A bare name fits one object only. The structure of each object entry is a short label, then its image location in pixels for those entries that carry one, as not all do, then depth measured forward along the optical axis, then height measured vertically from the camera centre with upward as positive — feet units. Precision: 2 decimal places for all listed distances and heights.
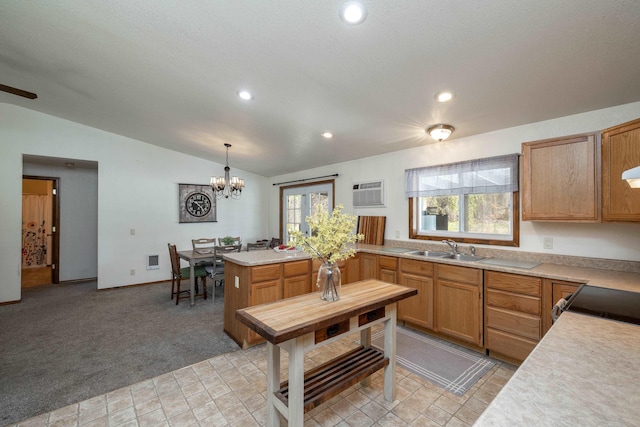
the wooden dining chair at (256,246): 16.51 -1.91
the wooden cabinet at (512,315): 7.62 -2.94
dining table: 13.17 -2.17
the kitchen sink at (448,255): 10.23 -1.59
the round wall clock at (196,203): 18.71 +0.85
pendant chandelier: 15.01 +1.82
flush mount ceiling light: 9.60 +3.06
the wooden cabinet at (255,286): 8.98 -2.53
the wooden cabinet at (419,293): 9.91 -2.89
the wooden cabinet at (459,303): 8.72 -2.96
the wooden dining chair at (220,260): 13.93 -2.39
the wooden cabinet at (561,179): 7.22 +1.06
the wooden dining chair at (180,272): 13.96 -3.05
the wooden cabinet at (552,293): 7.08 -2.06
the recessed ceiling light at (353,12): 5.05 +3.94
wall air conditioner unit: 13.87 +1.14
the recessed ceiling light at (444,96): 7.65 +3.47
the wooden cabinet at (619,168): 6.05 +1.15
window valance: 9.60 +1.55
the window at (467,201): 9.71 +0.62
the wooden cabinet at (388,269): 10.98 -2.23
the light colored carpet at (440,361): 7.41 -4.54
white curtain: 21.34 -1.34
